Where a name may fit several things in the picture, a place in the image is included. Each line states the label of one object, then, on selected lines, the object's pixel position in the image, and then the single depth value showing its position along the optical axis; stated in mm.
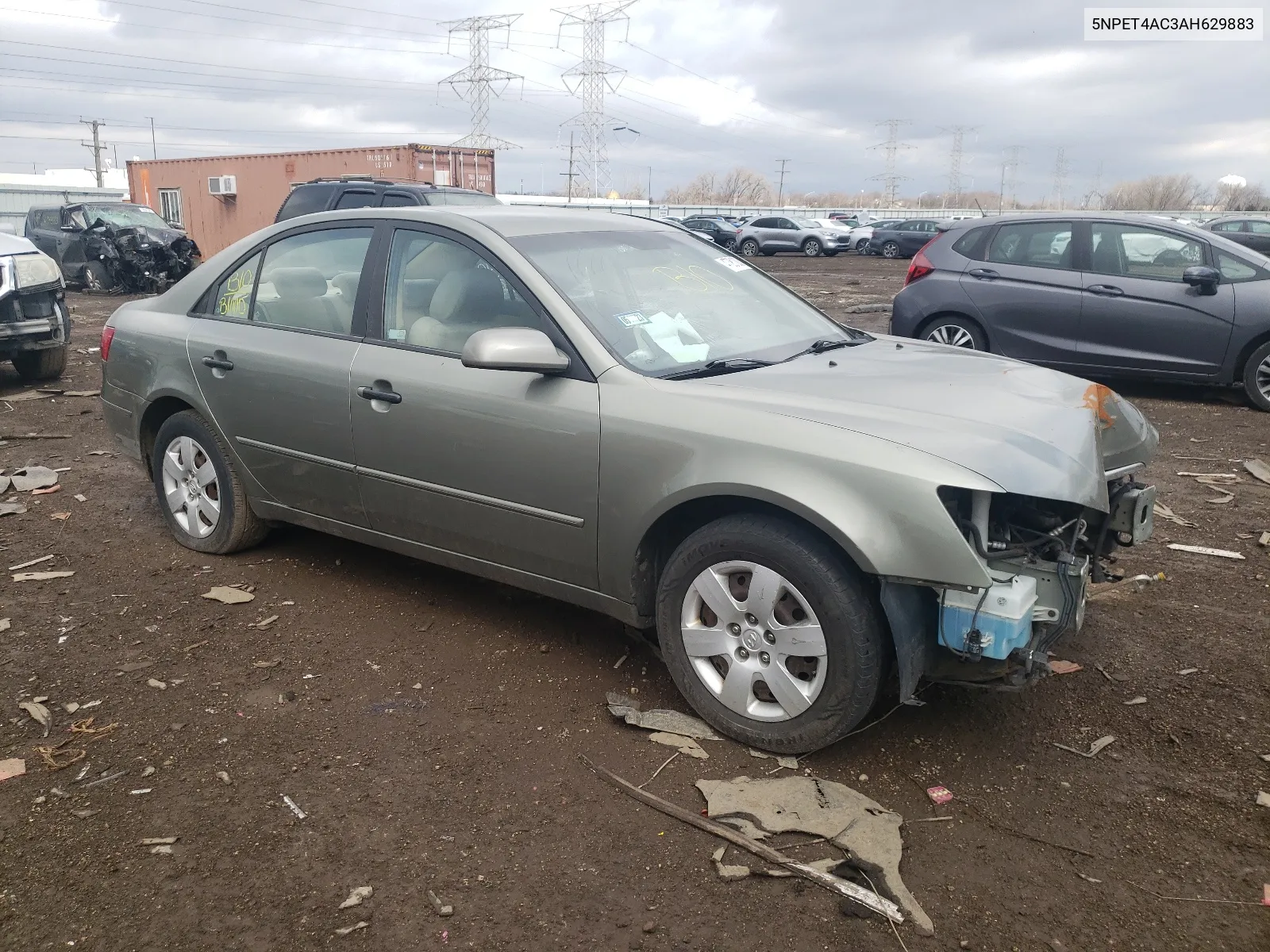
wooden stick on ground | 2605
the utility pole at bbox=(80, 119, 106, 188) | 72062
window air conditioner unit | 26812
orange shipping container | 21234
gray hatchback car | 8344
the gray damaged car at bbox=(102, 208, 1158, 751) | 3000
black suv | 12133
